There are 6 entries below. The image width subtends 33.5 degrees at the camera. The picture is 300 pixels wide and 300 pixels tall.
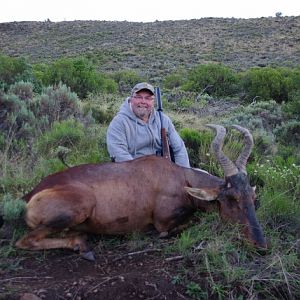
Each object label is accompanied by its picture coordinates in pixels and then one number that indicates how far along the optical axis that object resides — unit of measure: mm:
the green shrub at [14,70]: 11408
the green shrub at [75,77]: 13961
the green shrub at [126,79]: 19475
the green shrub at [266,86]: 14992
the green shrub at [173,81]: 20234
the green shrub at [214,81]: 17141
